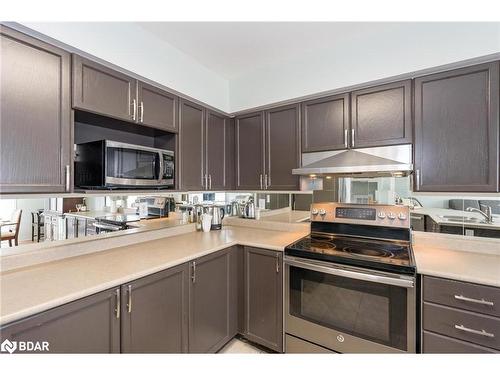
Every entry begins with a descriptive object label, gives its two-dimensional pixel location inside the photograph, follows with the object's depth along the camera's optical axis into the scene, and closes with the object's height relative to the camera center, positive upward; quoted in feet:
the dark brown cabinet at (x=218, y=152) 7.86 +1.31
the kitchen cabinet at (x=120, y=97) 4.77 +2.16
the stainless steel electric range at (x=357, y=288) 4.67 -2.21
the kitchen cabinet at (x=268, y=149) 7.42 +1.34
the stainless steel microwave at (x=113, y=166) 5.10 +0.53
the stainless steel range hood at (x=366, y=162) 5.61 +0.69
